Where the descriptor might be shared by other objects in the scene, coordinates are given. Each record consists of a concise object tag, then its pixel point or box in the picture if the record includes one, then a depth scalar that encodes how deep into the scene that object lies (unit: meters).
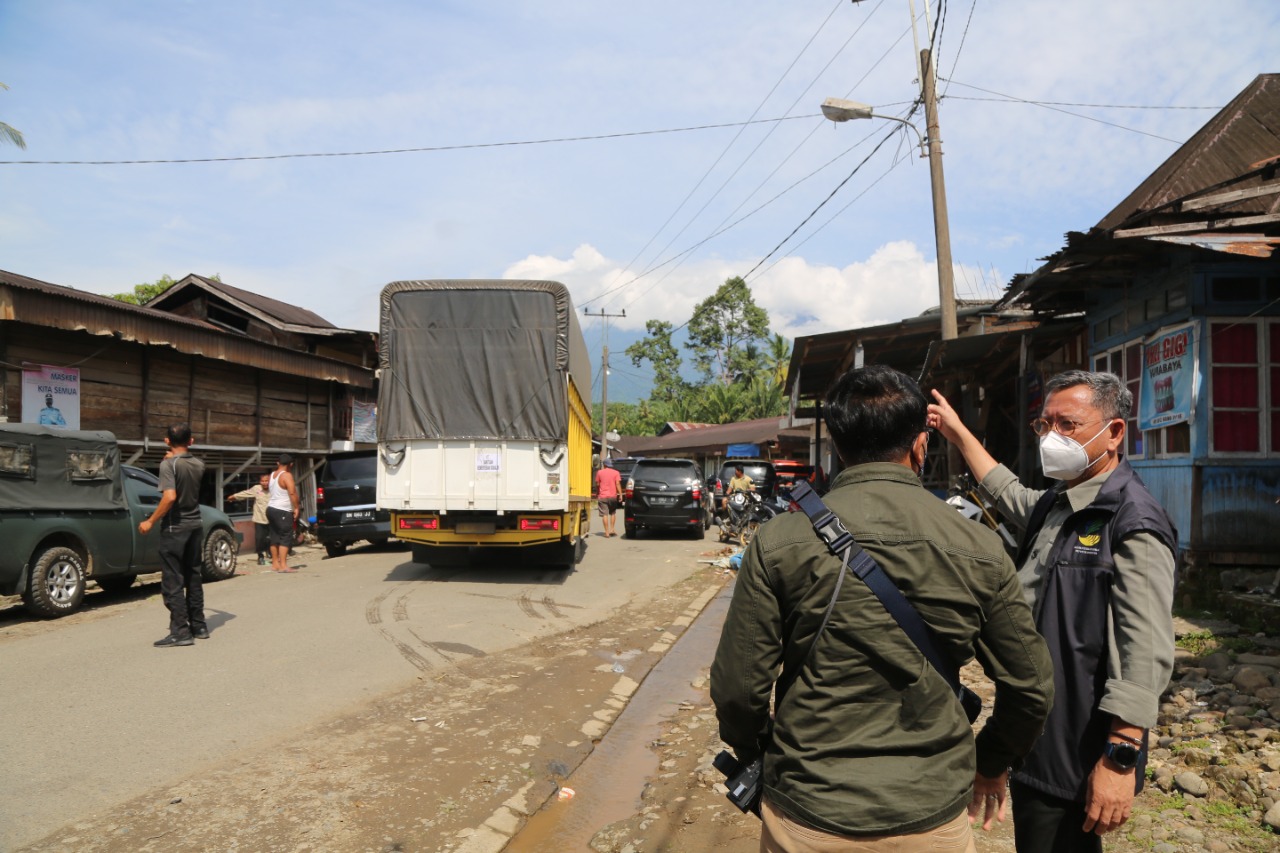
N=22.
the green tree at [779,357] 54.19
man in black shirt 7.73
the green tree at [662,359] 65.44
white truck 11.64
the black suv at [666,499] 19.48
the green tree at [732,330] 61.62
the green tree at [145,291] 28.73
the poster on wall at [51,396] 13.55
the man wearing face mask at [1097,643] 2.36
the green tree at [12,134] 11.75
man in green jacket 1.96
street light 12.55
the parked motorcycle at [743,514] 18.23
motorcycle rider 18.81
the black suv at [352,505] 15.49
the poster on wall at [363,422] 23.16
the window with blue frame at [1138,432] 9.76
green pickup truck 8.83
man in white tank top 13.66
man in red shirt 20.71
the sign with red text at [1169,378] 9.27
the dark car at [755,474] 22.67
